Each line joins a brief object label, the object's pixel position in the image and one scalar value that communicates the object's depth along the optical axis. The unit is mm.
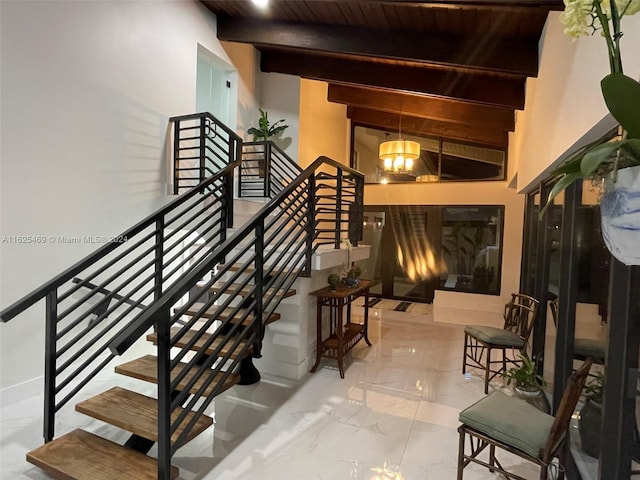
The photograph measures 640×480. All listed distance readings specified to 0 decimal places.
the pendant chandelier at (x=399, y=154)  5523
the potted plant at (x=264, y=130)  6184
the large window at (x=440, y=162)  6715
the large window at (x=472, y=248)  6570
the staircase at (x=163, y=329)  1810
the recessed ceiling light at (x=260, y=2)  3580
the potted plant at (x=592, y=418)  1923
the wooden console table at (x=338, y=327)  3490
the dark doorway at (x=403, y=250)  7164
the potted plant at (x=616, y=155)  797
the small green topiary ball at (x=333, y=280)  3787
